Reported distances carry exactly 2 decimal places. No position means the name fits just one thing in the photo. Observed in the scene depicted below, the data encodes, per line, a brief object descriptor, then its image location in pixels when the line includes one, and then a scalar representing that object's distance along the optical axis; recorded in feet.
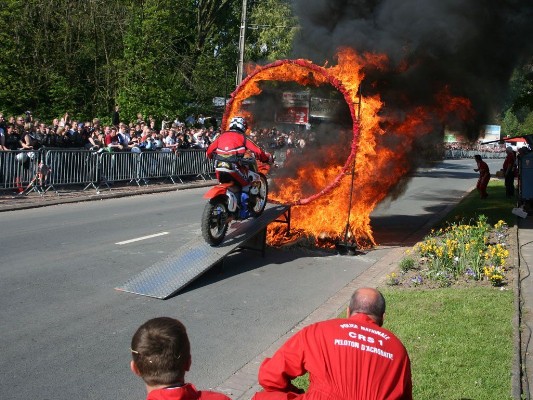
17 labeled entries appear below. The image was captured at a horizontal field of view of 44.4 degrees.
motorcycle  31.38
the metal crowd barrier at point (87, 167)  54.13
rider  32.94
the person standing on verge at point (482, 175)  65.67
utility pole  89.30
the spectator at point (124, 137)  69.00
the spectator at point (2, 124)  54.36
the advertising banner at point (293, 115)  43.86
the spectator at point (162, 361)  8.65
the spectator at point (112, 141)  66.54
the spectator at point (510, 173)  70.23
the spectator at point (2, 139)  53.47
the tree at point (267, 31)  110.42
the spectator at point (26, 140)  55.98
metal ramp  27.09
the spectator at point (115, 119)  83.80
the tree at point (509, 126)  220.94
